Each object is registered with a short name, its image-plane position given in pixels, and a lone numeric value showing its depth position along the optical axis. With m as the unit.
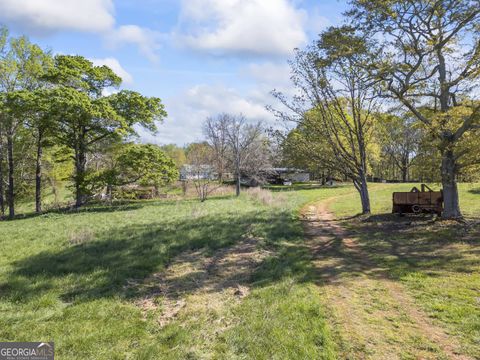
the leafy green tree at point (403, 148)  57.00
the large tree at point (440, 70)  13.83
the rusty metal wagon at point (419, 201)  16.20
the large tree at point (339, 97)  16.22
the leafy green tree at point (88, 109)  24.39
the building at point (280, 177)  62.51
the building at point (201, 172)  38.47
